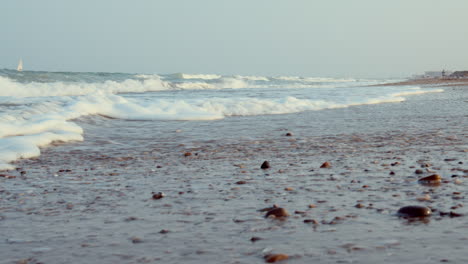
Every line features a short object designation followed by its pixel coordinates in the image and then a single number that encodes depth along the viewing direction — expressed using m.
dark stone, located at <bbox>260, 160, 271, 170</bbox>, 3.83
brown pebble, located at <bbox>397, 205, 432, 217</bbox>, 2.32
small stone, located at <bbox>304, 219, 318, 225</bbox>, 2.28
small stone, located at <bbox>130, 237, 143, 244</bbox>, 2.05
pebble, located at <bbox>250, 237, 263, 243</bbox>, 2.03
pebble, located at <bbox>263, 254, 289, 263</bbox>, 1.79
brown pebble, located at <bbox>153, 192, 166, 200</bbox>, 2.87
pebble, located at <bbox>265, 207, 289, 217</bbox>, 2.38
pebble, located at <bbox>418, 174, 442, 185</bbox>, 3.08
